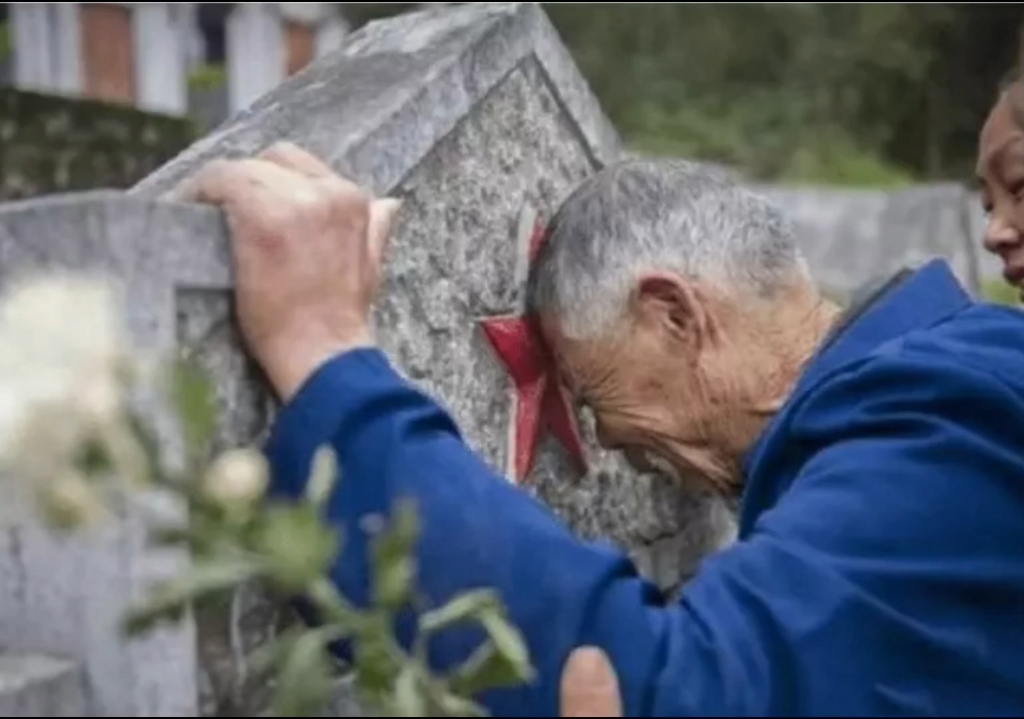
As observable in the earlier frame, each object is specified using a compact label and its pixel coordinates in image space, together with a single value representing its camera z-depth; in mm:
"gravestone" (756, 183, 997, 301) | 5582
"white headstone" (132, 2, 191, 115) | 4625
